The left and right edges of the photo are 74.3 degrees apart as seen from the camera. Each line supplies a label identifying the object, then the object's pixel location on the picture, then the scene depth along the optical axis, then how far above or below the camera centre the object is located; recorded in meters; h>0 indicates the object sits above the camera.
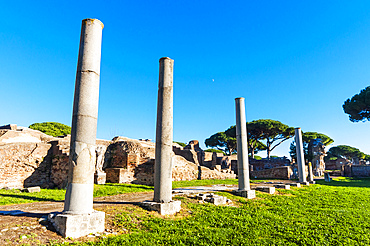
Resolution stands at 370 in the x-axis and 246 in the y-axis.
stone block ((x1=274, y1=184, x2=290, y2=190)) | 13.97 -1.16
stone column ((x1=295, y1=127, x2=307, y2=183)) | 19.60 +1.07
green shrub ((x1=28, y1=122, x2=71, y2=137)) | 40.00 +6.51
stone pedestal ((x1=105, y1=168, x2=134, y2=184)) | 15.68 -0.58
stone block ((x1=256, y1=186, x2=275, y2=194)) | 12.12 -1.14
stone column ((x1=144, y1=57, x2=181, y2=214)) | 7.04 +0.64
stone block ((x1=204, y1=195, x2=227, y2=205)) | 8.62 -1.19
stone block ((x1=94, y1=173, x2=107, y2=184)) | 14.12 -0.69
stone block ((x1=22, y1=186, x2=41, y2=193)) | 11.02 -1.05
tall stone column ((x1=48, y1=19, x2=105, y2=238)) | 4.73 +0.49
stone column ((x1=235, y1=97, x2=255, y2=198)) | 11.02 +0.88
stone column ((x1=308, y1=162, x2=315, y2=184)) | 20.76 -0.87
